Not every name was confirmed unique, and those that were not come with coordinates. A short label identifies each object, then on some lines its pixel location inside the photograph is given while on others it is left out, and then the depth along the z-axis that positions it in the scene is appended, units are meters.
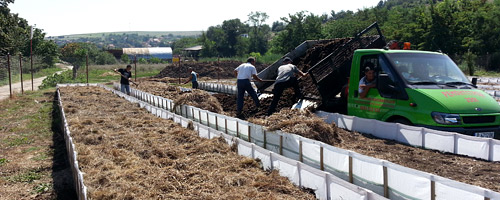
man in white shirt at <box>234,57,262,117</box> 10.23
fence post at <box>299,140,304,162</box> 6.04
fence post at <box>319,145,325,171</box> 5.55
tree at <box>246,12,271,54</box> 84.94
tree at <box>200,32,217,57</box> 81.50
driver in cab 7.51
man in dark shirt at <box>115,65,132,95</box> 16.60
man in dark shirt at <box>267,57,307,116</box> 9.42
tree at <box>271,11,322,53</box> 46.69
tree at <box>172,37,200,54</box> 145.55
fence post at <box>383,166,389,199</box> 4.52
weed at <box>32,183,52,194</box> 5.80
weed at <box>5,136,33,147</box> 9.13
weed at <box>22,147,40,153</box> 8.35
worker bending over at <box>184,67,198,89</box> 17.54
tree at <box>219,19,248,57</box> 86.94
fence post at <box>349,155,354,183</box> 5.01
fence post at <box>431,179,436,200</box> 3.99
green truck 6.34
